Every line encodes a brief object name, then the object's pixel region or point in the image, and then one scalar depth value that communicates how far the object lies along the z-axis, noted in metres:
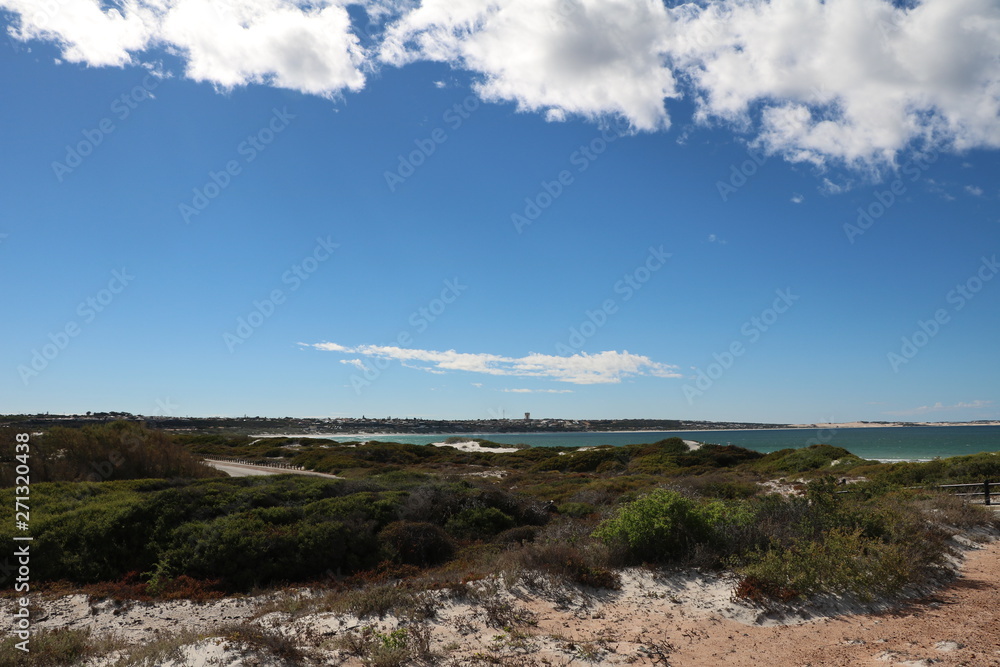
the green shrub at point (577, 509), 19.72
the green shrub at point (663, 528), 11.27
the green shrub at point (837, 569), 9.08
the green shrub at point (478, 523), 16.36
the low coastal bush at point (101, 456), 23.94
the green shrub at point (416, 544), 14.17
